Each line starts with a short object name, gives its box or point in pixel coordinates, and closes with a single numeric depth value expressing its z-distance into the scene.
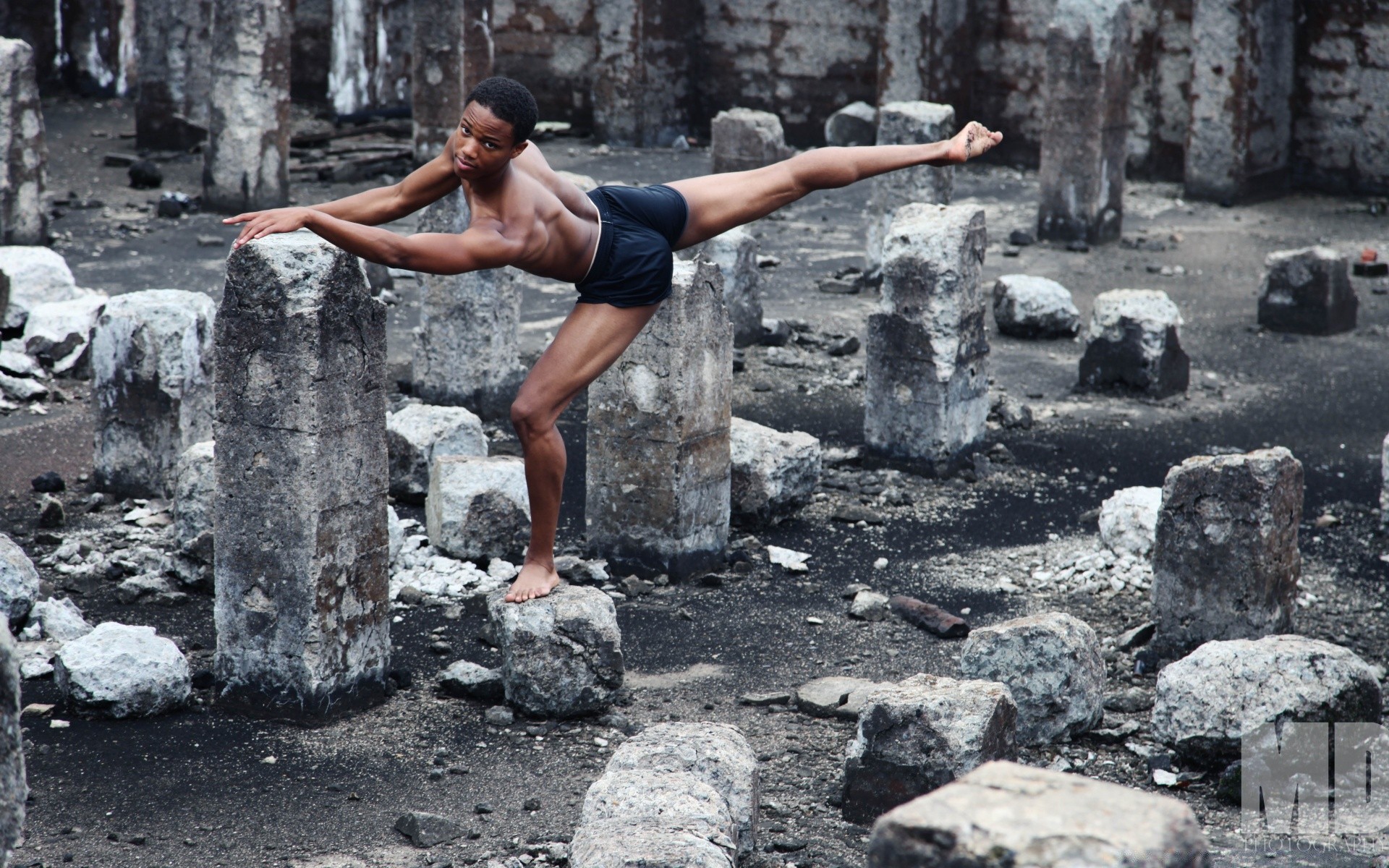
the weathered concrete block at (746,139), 13.25
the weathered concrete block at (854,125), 18.23
